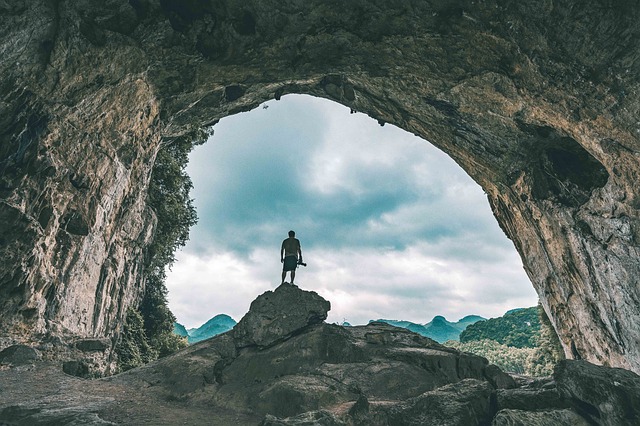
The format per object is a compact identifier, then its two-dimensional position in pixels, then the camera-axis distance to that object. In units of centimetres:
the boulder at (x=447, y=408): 755
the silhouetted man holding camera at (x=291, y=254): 1625
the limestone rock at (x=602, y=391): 672
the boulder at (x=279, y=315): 1359
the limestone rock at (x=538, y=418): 652
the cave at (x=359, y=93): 1119
